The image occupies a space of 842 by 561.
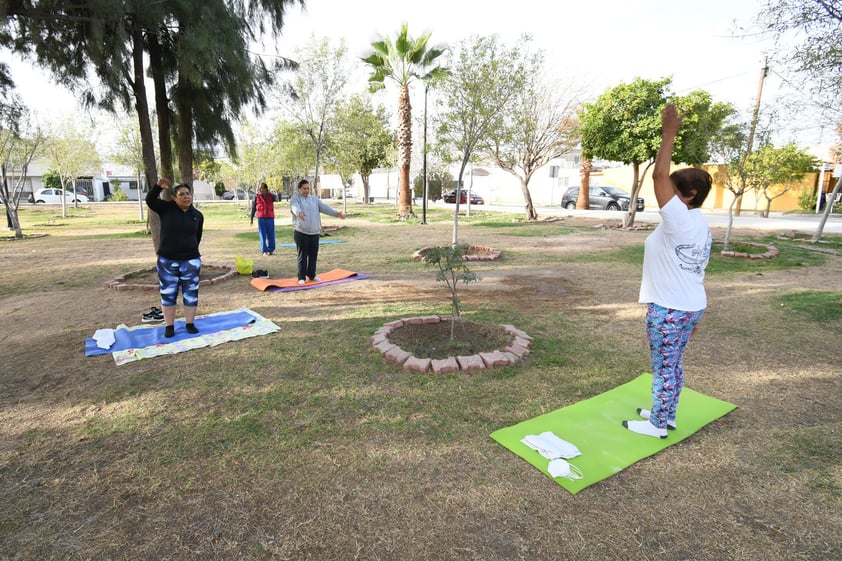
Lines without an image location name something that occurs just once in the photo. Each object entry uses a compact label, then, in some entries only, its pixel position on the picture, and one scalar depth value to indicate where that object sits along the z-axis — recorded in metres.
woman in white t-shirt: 2.33
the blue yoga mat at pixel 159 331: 4.29
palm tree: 17.77
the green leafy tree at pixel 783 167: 14.55
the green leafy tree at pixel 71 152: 21.75
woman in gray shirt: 6.78
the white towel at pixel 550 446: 2.51
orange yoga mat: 6.67
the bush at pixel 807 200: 22.91
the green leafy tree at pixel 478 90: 10.55
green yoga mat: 2.46
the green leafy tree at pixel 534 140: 16.58
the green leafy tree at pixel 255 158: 24.48
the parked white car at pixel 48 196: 35.22
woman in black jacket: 4.33
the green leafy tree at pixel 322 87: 16.38
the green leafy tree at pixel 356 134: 18.23
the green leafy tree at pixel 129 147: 18.59
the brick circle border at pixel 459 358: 3.60
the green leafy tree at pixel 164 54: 5.30
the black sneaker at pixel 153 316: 5.07
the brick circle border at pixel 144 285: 6.60
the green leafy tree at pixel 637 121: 12.59
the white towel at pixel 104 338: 4.25
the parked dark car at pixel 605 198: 22.98
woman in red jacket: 9.62
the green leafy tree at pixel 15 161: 13.28
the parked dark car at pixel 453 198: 32.31
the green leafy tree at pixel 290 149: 18.00
